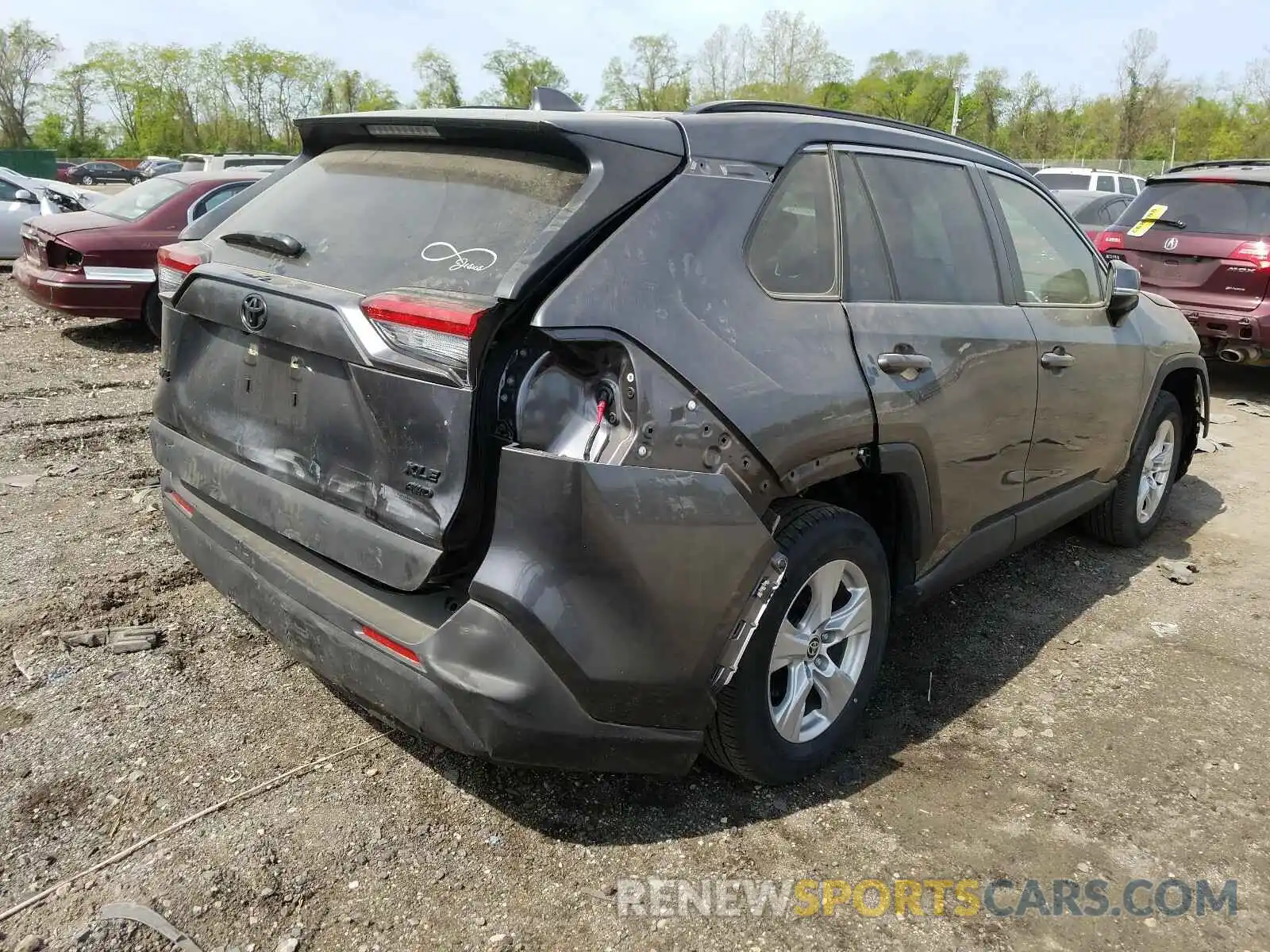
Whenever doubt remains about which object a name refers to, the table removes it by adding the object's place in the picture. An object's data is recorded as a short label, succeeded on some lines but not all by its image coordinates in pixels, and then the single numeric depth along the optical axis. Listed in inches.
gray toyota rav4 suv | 87.9
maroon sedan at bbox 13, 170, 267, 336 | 328.5
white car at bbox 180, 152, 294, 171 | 563.8
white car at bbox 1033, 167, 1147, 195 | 738.2
